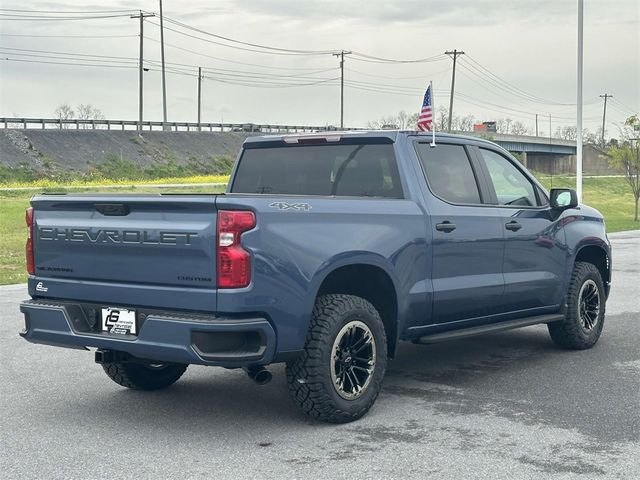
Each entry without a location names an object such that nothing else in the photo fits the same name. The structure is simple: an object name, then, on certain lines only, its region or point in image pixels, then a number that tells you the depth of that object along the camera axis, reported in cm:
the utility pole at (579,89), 2720
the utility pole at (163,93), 6844
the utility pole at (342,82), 8712
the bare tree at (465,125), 11600
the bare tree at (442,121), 8274
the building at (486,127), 9706
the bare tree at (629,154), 3700
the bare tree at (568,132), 15394
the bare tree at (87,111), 12044
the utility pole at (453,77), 7650
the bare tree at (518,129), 15392
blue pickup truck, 516
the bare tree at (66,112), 11725
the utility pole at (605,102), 12712
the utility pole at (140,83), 6819
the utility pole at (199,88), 9300
